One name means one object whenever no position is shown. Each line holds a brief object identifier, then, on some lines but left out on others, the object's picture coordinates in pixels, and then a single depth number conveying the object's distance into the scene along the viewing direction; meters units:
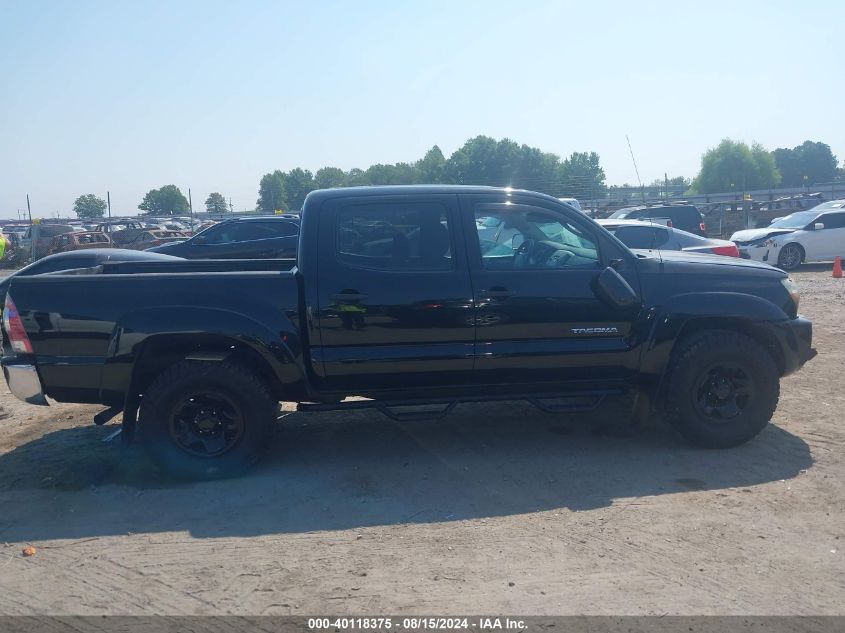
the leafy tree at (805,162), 89.69
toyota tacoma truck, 5.19
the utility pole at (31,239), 29.36
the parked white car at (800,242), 18.67
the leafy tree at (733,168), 76.88
